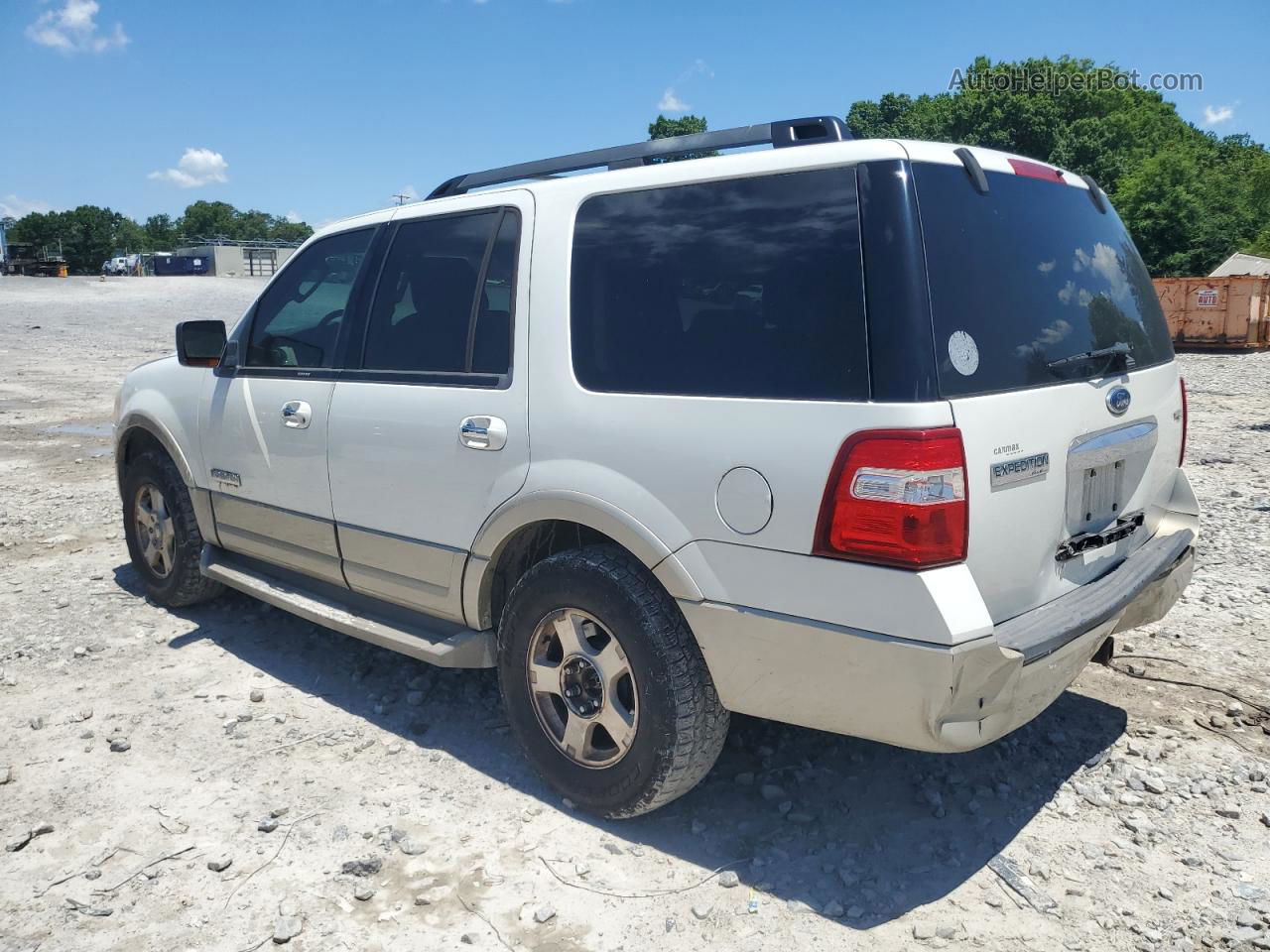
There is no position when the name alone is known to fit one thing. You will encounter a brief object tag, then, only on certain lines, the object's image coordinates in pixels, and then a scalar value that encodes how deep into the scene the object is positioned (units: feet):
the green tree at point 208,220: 519.60
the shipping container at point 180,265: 254.88
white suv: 8.09
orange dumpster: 71.10
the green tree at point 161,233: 476.54
